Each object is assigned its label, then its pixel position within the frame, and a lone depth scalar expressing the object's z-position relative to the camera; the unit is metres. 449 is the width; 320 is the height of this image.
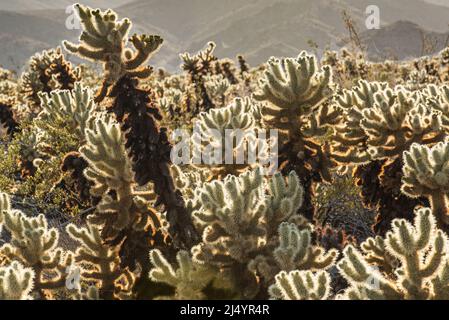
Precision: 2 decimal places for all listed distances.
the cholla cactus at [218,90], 15.09
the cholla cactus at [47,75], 10.21
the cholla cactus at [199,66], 14.30
